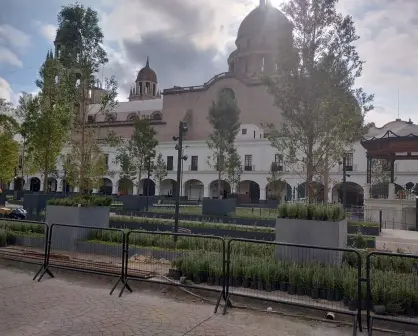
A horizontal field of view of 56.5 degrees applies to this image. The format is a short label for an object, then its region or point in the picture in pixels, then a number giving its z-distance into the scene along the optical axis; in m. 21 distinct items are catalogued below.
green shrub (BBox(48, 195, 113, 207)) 11.70
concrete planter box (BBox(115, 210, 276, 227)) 19.30
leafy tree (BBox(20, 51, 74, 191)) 19.95
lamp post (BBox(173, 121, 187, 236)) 12.80
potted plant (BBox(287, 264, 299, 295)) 6.73
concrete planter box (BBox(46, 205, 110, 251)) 10.66
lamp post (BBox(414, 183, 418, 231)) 21.28
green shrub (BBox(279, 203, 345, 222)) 8.38
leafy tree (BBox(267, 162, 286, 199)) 42.97
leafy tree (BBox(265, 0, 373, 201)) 13.49
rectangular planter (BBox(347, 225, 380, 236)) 16.98
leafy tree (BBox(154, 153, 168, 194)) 51.70
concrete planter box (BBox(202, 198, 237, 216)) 23.25
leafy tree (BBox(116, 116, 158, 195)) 37.16
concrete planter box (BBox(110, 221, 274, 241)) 14.39
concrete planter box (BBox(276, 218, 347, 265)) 7.60
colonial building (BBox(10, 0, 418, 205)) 46.73
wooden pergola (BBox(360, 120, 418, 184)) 22.03
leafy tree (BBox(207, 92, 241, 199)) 38.06
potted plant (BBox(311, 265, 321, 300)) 6.52
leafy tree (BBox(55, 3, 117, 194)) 15.01
